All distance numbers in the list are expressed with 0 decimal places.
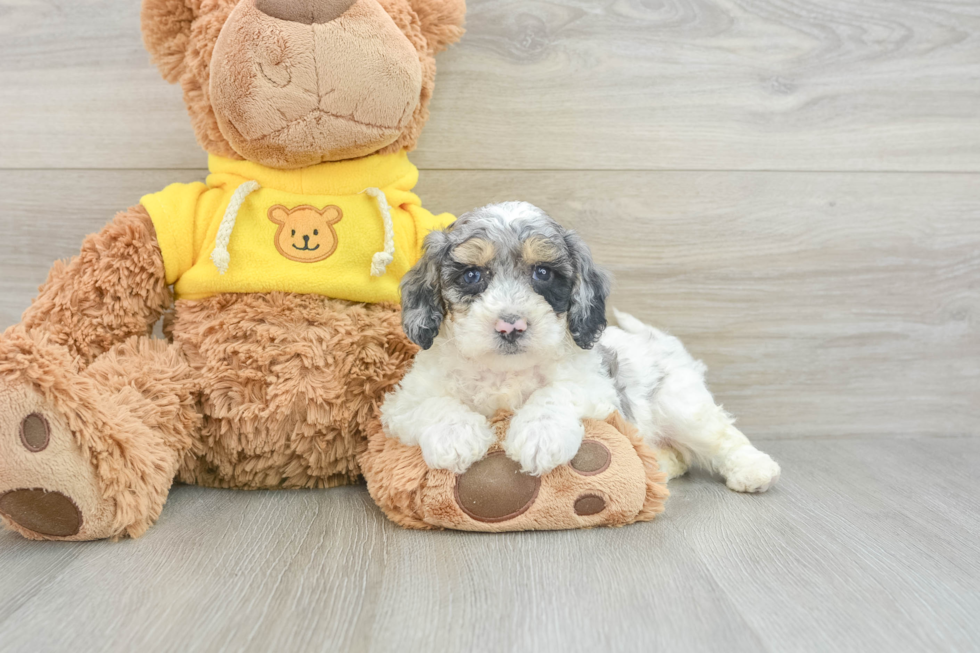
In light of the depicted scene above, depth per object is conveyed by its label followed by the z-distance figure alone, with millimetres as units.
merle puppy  633
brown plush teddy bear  673
